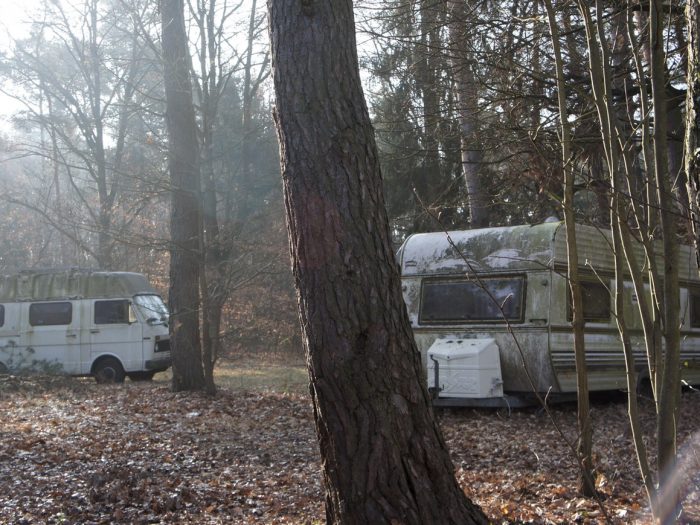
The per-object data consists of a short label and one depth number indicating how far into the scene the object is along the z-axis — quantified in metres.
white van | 19.36
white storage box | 11.24
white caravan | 11.20
